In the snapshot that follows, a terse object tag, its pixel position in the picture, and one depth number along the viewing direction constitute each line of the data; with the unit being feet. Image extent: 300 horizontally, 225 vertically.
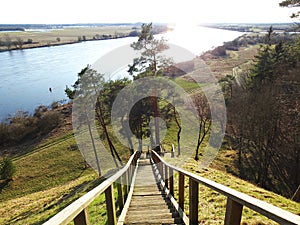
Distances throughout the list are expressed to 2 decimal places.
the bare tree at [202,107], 67.96
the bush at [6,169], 58.13
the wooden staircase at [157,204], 5.23
